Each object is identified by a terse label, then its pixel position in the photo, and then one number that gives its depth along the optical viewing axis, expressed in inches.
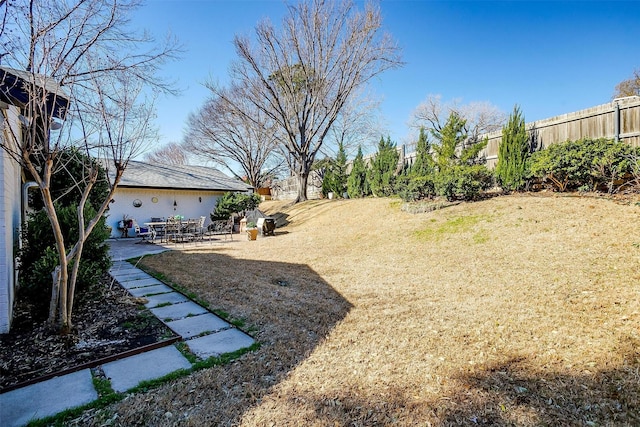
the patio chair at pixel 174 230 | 427.8
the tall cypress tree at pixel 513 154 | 333.1
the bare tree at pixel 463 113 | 944.9
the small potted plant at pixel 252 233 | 437.1
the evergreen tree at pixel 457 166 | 353.1
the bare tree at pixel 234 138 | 782.8
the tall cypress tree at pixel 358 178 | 632.9
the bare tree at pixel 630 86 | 733.3
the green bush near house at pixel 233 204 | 561.6
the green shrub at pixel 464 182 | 349.4
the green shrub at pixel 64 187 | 231.3
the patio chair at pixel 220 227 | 511.0
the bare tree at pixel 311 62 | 553.6
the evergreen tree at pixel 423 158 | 460.4
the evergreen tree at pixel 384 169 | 552.5
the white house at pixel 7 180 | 118.6
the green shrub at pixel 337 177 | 714.2
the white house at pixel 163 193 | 510.0
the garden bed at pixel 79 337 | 103.1
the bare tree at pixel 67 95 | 114.7
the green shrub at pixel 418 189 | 399.9
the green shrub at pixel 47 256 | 142.7
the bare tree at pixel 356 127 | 849.1
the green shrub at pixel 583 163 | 260.8
